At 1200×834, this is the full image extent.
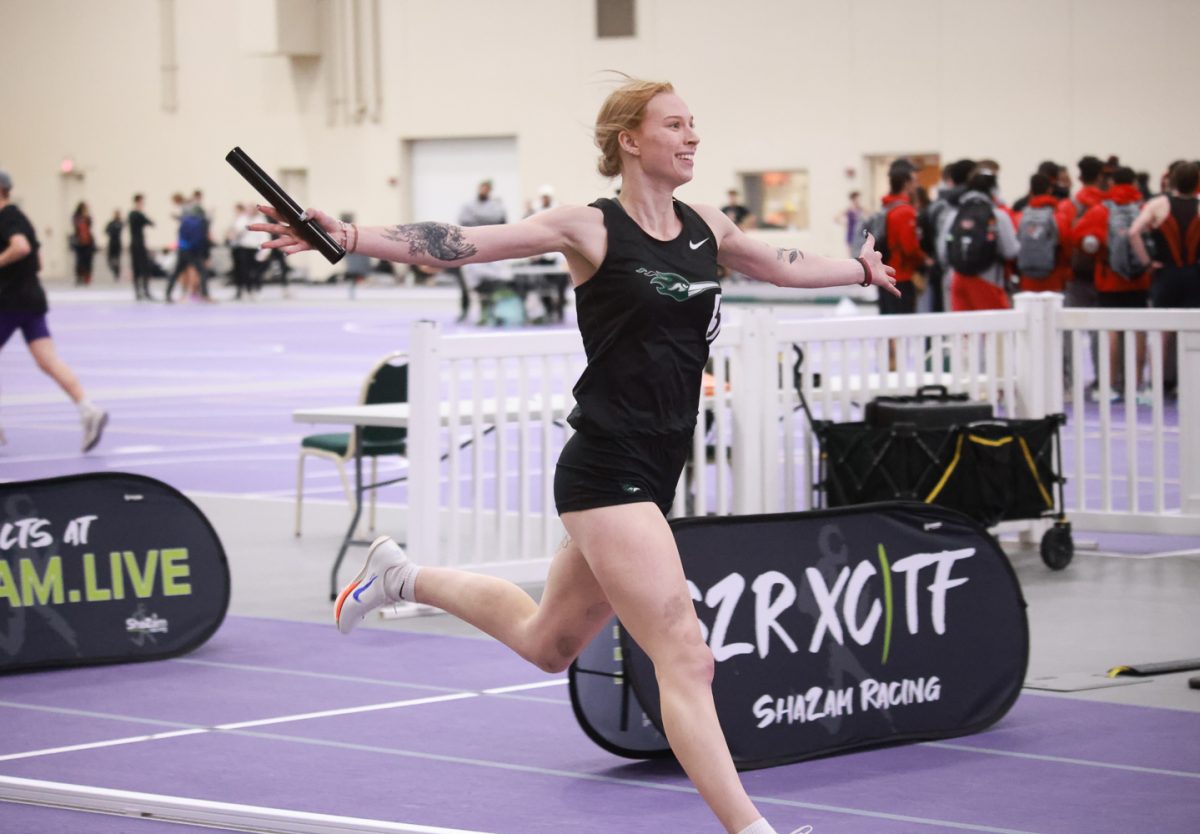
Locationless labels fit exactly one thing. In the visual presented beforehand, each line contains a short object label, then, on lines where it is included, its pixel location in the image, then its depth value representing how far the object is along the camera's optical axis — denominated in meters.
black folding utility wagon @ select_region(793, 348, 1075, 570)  13.11
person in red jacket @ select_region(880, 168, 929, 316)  23.68
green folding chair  13.74
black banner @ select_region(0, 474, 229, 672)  10.71
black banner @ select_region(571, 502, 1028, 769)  8.56
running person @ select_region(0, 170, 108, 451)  20.03
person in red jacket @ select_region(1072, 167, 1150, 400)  24.13
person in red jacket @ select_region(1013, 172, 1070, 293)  24.82
